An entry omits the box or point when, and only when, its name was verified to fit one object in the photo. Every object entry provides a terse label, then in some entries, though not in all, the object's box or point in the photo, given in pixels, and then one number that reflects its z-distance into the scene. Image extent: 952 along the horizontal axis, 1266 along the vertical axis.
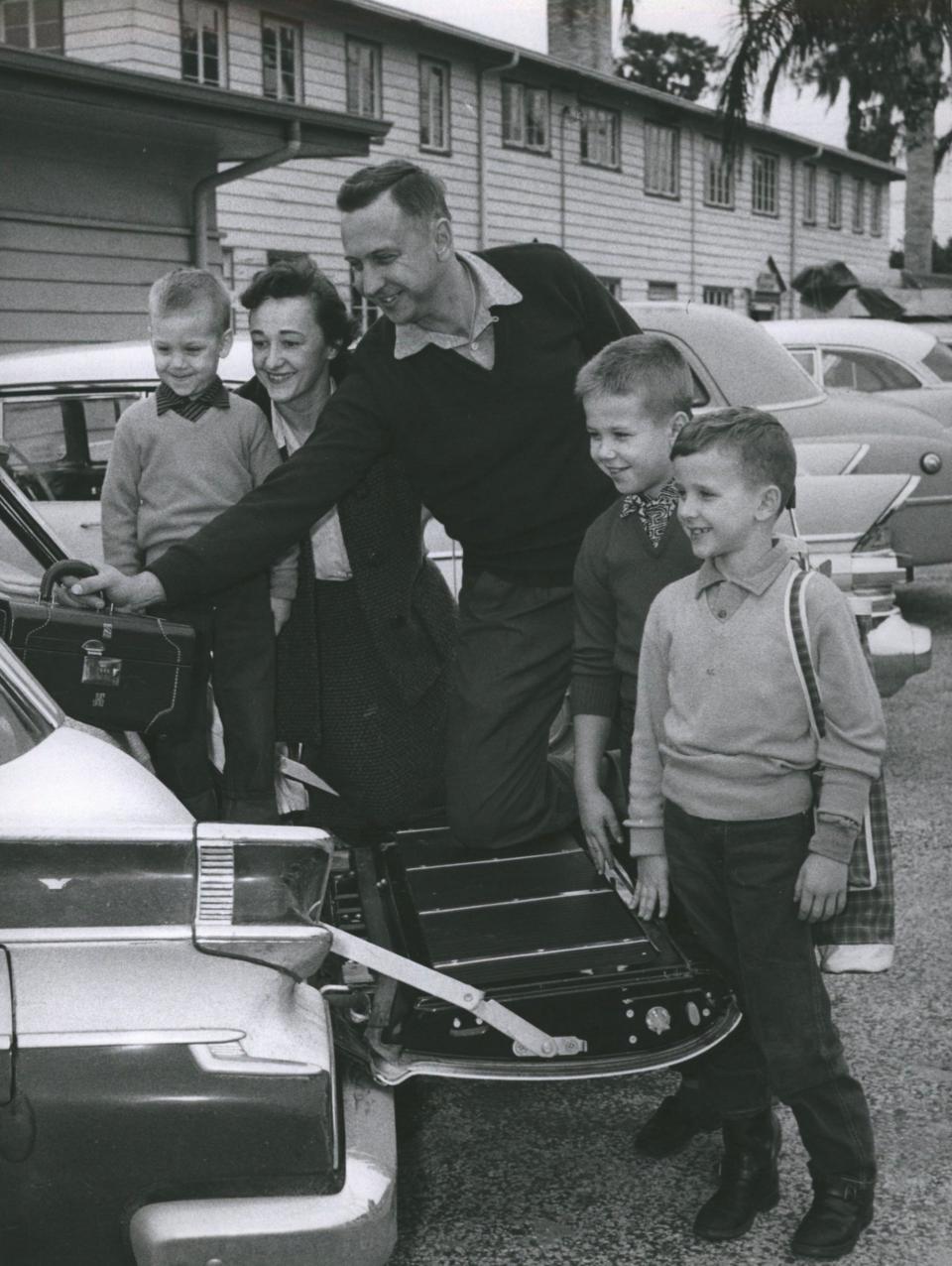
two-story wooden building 16.42
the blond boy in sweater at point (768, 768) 2.64
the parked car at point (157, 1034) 1.83
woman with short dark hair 3.57
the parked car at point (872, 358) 10.97
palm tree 22.94
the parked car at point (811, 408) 7.45
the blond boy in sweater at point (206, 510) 3.57
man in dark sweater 3.30
